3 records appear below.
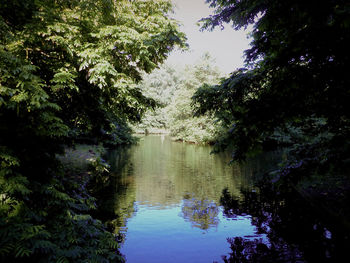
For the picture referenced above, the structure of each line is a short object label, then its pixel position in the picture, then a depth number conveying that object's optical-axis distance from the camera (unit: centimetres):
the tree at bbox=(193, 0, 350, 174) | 333
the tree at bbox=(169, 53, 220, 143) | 3559
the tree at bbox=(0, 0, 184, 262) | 336
